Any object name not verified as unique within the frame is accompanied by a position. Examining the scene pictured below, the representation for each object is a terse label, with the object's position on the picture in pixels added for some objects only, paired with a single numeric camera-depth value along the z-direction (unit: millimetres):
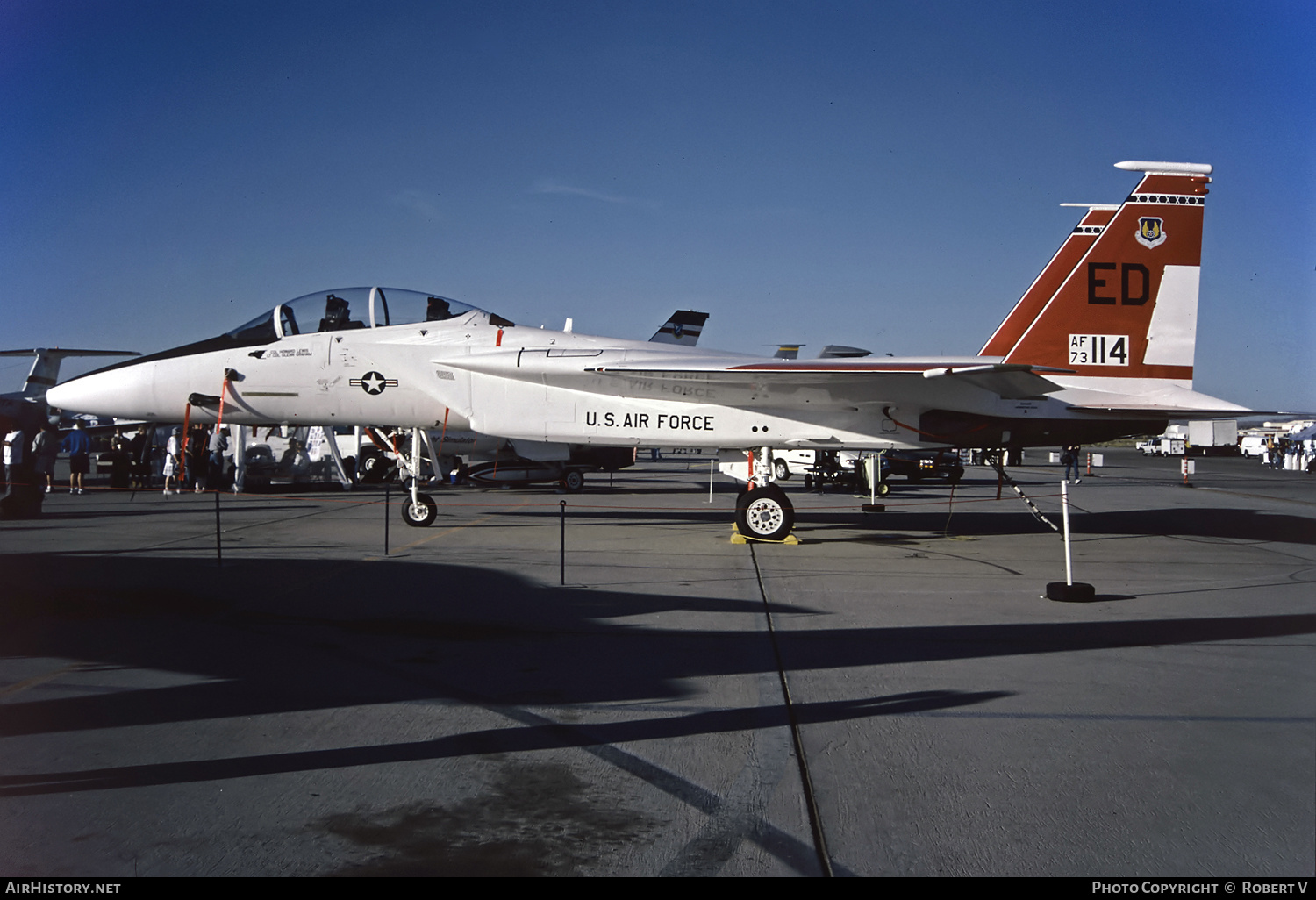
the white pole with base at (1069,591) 7734
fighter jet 11711
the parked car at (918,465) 27953
